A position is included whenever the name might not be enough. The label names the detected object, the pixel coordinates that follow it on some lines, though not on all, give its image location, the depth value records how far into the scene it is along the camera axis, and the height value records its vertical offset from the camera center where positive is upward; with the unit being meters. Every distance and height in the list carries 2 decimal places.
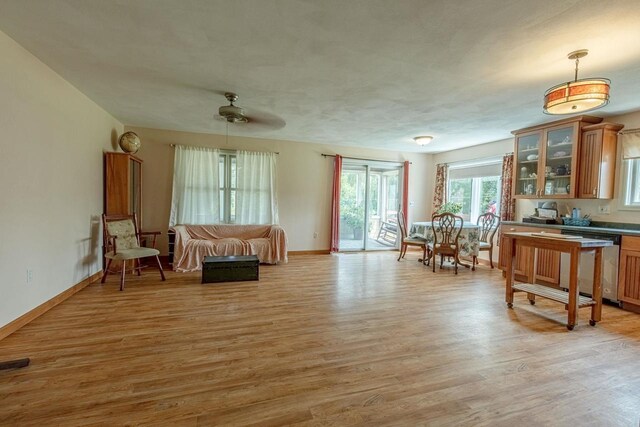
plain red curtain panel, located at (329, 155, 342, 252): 6.44 +0.02
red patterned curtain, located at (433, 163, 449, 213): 6.78 +0.54
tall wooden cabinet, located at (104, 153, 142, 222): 4.31 +0.24
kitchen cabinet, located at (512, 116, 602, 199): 4.03 +0.80
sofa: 4.74 -0.68
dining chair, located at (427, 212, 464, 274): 4.93 -0.46
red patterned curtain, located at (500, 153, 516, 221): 5.22 +0.32
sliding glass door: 6.78 +0.03
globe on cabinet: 4.54 +0.89
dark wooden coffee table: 4.07 -0.94
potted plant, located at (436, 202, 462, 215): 5.99 +0.04
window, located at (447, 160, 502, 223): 5.73 +0.48
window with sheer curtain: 5.45 +0.30
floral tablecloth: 5.03 -0.52
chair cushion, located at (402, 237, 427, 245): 5.41 -0.60
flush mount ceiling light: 5.05 +1.20
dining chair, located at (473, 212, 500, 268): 5.45 -0.31
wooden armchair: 3.78 -0.58
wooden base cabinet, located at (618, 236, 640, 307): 3.23 -0.63
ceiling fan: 3.09 +1.01
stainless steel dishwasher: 3.44 -0.66
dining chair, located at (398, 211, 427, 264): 5.43 -0.61
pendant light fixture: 2.22 +0.92
